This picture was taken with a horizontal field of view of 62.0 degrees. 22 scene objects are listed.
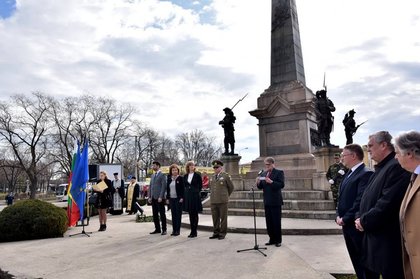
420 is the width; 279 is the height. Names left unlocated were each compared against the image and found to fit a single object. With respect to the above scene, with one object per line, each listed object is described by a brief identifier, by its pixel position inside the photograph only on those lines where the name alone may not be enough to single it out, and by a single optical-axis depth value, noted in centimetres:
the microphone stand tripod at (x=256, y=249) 671
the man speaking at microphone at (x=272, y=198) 727
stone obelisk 1473
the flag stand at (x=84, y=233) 986
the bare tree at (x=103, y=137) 4831
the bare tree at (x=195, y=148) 8400
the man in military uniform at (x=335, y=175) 972
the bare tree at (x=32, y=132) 4012
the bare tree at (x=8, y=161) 5187
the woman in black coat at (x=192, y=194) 897
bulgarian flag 1116
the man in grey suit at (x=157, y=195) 966
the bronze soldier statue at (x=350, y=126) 1353
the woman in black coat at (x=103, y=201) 1072
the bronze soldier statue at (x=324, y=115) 1306
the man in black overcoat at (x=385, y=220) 312
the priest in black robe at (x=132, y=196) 1670
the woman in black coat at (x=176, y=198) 935
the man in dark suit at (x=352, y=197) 414
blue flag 1096
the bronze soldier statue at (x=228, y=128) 1622
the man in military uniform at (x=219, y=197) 849
